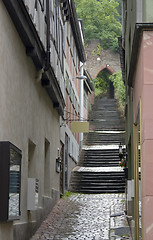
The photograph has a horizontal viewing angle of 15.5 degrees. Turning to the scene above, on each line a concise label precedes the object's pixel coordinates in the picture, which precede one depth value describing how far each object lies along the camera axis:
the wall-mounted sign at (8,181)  8.83
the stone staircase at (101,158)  24.88
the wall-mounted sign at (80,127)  24.48
